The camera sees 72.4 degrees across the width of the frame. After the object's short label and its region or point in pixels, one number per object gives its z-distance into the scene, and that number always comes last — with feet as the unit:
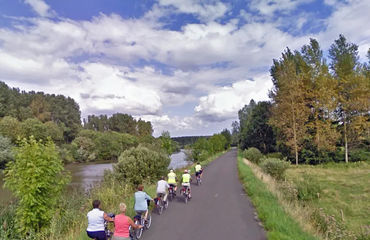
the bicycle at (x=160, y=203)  33.14
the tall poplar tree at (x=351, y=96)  106.32
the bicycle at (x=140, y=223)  24.27
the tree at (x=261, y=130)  171.01
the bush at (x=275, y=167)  71.56
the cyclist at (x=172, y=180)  40.96
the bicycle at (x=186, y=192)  40.07
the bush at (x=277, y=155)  136.05
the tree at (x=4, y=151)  109.50
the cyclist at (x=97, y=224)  19.86
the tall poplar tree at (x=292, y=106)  110.83
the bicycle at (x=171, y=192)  41.52
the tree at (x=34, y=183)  29.12
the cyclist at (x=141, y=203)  26.22
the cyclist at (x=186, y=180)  40.63
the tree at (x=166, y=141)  104.01
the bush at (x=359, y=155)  112.47
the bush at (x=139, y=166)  60.59
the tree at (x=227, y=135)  356.73
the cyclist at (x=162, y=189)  34.09
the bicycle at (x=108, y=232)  20.68
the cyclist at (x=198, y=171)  56.93
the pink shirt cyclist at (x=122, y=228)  19.70
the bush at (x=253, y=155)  126.63
